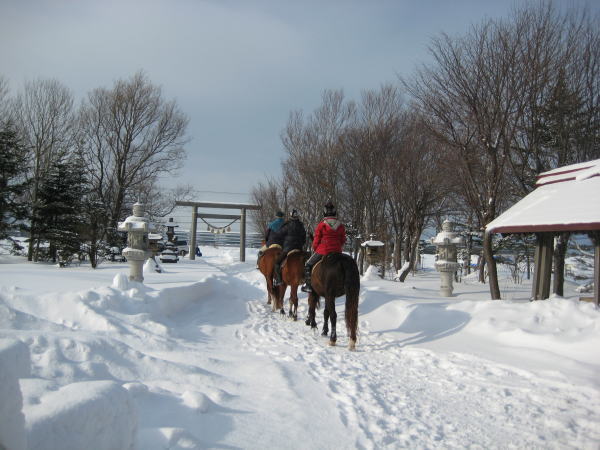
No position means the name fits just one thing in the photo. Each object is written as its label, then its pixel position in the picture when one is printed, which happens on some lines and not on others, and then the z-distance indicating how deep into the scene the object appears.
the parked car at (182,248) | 37.69
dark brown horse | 6.11
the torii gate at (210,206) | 28.20
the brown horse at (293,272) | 8.83
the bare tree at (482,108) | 9.80
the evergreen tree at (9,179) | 16.94
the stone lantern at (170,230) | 27.81
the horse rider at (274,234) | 10.38
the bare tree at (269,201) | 28.53
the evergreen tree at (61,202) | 17.47
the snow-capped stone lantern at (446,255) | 11.67
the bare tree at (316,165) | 22.06
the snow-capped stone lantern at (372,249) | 18.05
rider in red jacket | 7.01
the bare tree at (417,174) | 17.55
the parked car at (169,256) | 23.45
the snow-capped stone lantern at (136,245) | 9.89
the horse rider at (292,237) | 9.55
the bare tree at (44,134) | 22.05
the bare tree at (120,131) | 23.08
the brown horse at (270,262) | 10.15
